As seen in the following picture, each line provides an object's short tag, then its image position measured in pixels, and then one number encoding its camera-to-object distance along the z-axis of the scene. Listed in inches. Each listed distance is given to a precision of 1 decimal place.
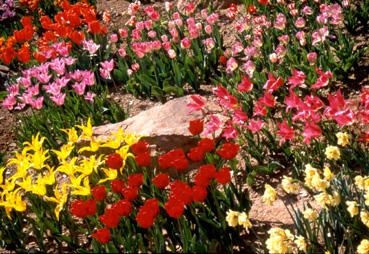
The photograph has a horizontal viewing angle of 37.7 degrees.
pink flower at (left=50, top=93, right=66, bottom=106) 182.2
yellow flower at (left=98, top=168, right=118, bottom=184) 135.2
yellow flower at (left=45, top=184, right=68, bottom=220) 132.0
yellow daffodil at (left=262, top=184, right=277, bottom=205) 105.7
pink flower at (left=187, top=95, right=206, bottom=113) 151.7
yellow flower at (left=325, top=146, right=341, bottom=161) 111.1
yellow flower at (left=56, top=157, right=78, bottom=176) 134.9
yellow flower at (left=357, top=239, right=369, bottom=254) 93.6
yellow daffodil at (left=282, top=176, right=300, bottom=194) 106.7
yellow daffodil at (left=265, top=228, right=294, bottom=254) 93.7
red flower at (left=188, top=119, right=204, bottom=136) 130.6
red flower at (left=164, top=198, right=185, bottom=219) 106.0
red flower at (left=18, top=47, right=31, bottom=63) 216.1
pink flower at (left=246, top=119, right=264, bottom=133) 137.7
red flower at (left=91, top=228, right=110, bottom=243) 106.4
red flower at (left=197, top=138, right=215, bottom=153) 121.3
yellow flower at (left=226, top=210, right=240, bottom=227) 102.7
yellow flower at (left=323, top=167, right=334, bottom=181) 104.1
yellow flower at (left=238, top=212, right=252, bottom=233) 100.7
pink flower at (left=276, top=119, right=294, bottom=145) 131.6
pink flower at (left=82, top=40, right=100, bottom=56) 213.0
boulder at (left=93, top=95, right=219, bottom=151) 156.6
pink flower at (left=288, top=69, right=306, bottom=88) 148.9
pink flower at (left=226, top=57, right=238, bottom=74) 179.1
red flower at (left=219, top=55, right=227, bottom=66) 187.5
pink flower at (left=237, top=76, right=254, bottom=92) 154.3
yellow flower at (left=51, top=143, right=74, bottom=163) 143.2
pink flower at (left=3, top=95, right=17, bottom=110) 197.1
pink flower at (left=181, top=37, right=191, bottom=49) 195.3
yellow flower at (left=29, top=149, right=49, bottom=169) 143.2
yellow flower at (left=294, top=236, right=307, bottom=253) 97.7
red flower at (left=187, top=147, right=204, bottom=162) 120.1
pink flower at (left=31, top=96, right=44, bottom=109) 185.3
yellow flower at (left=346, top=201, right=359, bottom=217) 99.2
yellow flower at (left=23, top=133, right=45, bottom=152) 147.0
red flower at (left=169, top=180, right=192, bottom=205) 109.8
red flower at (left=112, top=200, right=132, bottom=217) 110.0
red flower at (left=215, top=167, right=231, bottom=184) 112.7
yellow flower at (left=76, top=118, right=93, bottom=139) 152.8
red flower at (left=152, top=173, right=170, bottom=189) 116.3
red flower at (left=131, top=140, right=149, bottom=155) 127.1
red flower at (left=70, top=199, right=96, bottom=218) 113.4
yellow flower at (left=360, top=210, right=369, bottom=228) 98.0
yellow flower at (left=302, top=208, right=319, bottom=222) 102.0
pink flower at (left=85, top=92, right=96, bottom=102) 187.2
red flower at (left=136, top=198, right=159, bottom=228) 106.0
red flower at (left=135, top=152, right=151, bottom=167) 124.7
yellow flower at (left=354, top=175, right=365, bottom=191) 103.3
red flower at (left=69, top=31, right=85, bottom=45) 219.3
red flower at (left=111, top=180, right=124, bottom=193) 119.4
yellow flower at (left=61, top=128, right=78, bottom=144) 154.3
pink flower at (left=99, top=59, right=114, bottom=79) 195.9
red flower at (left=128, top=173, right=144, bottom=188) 117.3
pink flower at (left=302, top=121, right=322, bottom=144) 124.6
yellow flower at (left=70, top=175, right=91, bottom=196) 130.1
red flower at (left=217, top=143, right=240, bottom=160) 120.4
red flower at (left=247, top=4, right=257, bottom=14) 214.5
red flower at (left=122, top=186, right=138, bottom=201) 114.9
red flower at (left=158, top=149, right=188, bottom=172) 118.0
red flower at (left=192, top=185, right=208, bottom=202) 109.3
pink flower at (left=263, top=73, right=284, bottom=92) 148.3
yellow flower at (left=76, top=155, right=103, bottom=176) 133.6
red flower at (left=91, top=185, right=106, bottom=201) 118.0
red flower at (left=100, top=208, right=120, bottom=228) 108.3
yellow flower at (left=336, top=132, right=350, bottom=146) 119.4
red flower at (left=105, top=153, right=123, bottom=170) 124.6
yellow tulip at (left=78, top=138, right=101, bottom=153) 145.6
